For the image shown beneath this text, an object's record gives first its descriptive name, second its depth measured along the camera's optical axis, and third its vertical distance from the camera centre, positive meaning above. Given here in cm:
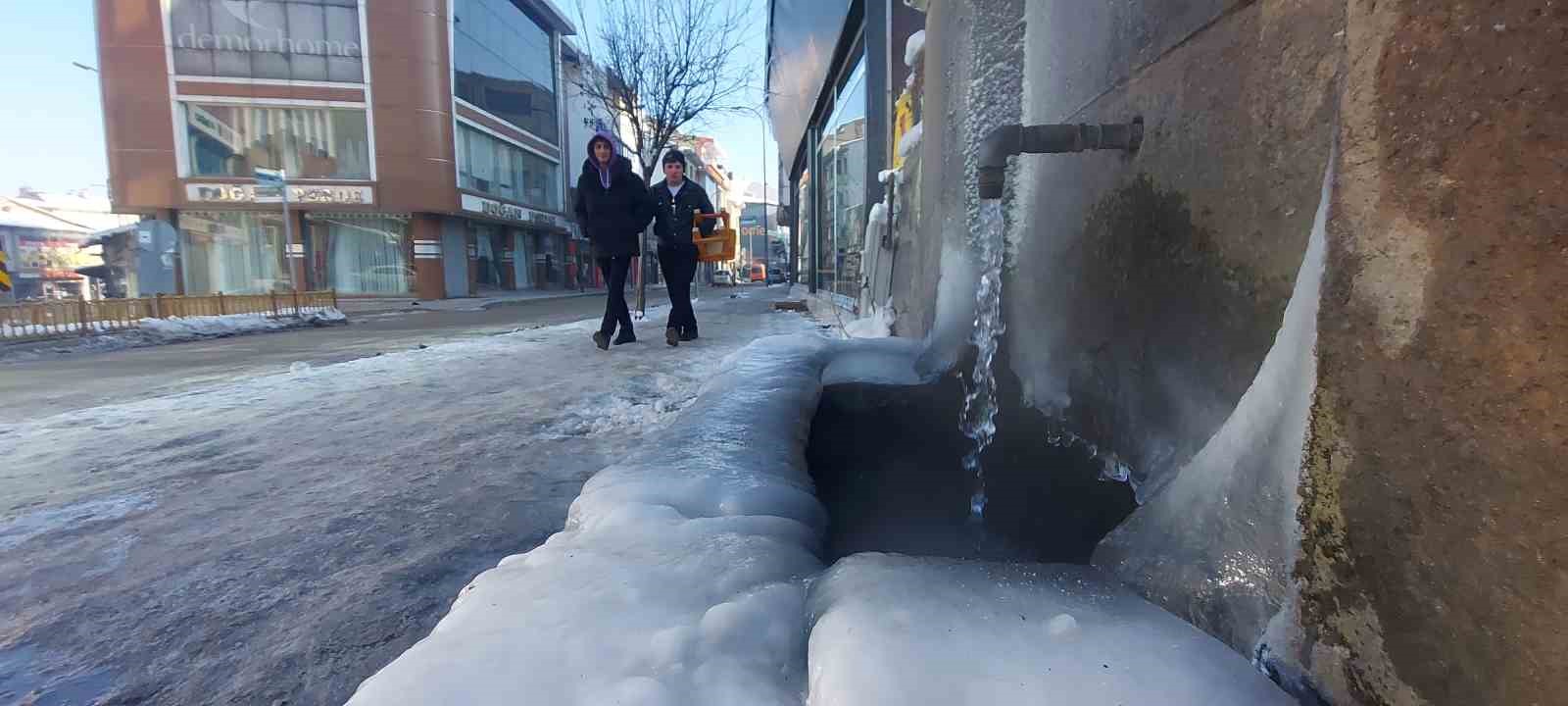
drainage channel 199 -68
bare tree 1725 +503
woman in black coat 490 +54
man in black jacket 539 +45
